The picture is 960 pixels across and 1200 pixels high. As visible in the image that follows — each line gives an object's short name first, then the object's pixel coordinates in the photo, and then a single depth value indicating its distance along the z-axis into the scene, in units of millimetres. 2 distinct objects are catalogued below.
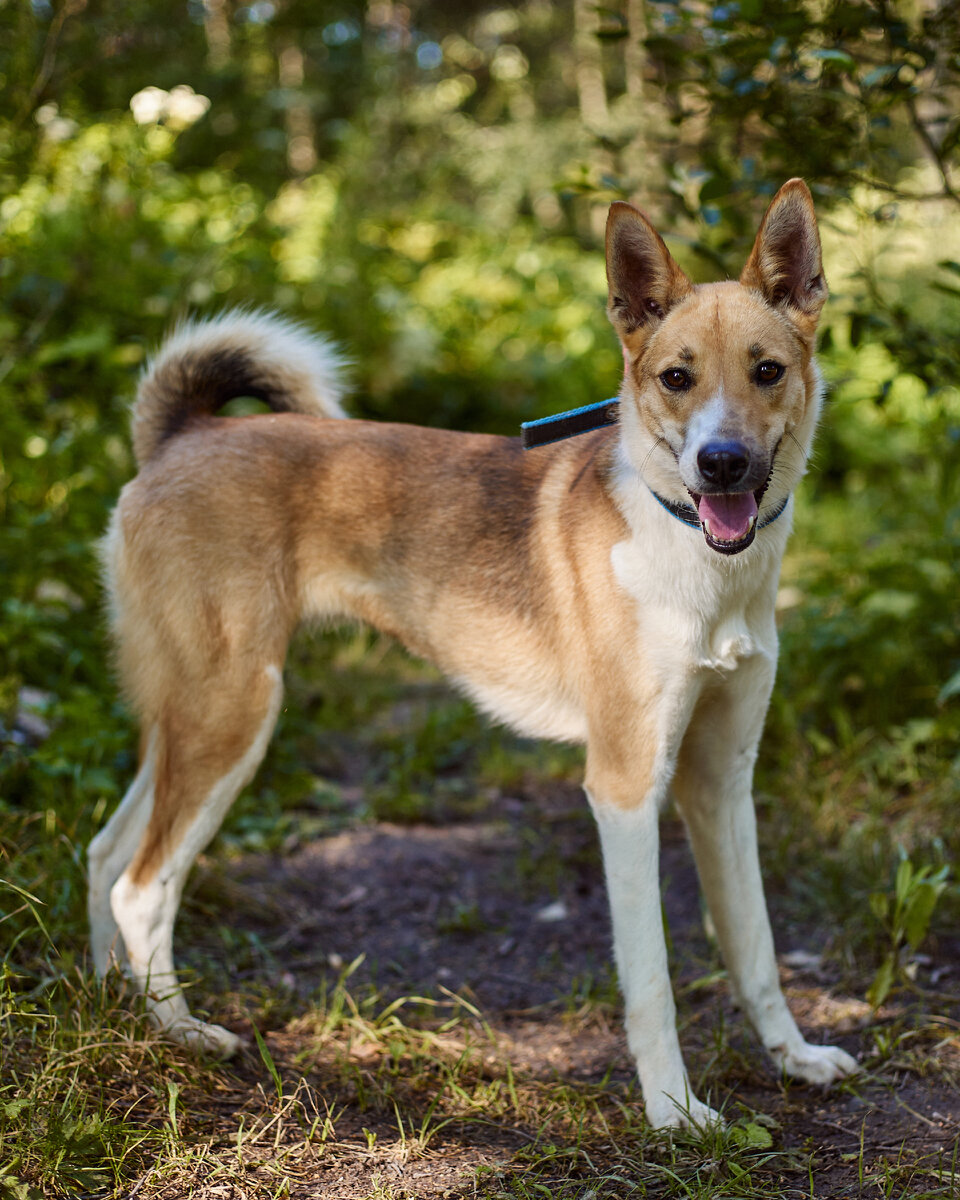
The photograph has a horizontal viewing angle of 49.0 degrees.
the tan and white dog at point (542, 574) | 2383
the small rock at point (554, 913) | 3469
